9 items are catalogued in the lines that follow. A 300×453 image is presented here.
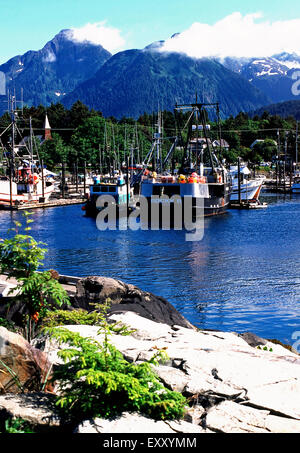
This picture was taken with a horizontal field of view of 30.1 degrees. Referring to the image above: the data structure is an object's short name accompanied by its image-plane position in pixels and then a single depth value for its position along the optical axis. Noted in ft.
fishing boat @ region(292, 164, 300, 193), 312.91
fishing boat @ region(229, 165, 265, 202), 248.93
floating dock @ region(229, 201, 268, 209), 229.45
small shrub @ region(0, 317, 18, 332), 38.55
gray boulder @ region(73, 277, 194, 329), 50.38
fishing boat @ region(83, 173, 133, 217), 204.13
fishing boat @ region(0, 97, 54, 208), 228.02
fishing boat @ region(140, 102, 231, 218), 182.60
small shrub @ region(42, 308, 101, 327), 40.81
